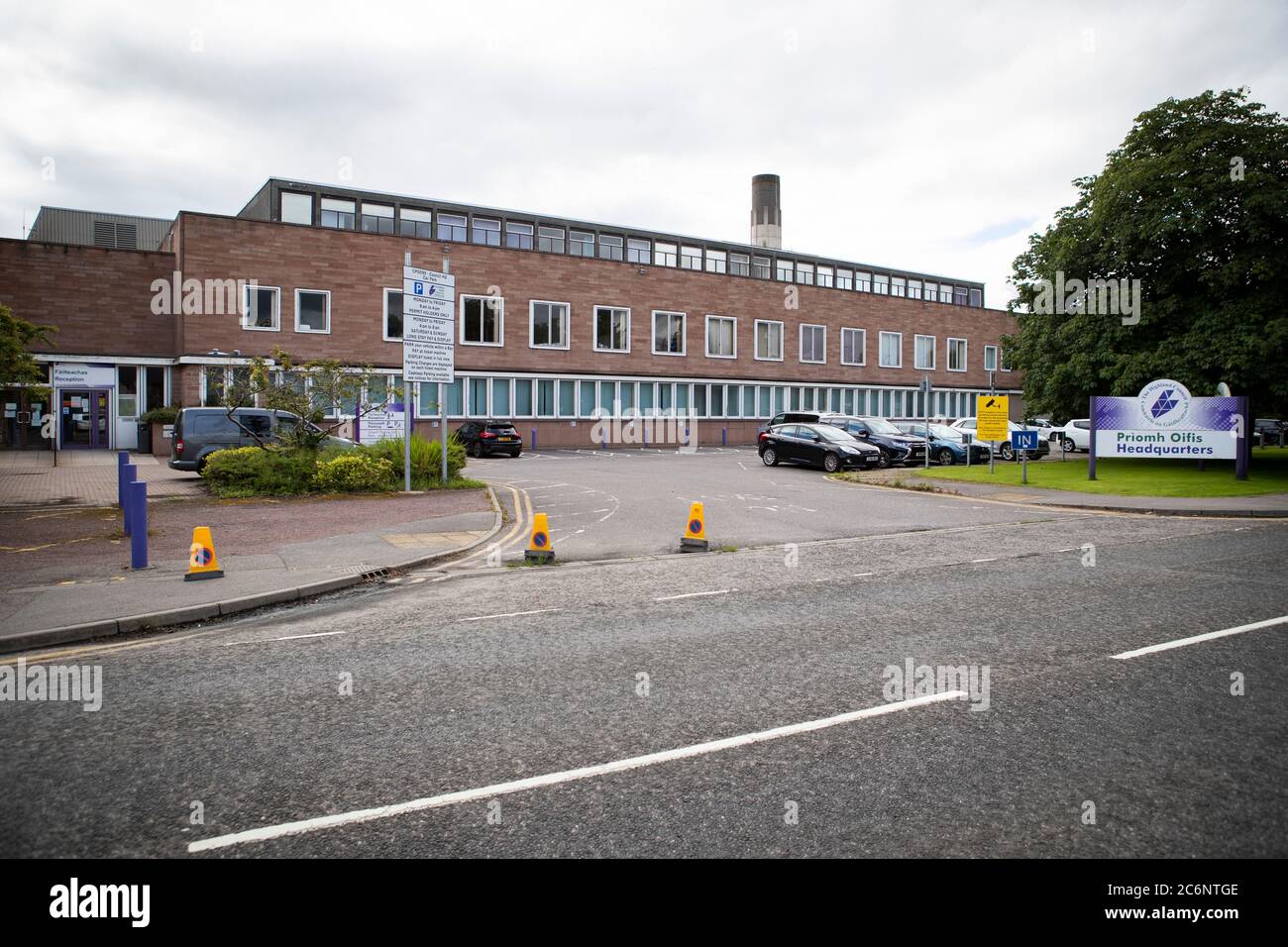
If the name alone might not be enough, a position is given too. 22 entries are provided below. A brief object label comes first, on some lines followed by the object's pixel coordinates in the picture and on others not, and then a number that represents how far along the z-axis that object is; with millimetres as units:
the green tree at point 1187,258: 23031
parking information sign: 17766
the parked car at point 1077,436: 36844
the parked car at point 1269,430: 44188
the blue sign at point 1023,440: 22939
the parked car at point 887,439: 29078
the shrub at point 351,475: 17688
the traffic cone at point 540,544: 10894
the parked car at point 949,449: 29766
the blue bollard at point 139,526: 9711
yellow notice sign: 23812
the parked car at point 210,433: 21391
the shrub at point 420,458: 18859
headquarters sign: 21688
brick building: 33531
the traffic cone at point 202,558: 9272
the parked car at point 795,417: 33800
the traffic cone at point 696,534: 11914
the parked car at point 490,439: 32188
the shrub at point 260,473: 17312
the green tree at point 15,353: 16891
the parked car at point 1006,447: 32953
